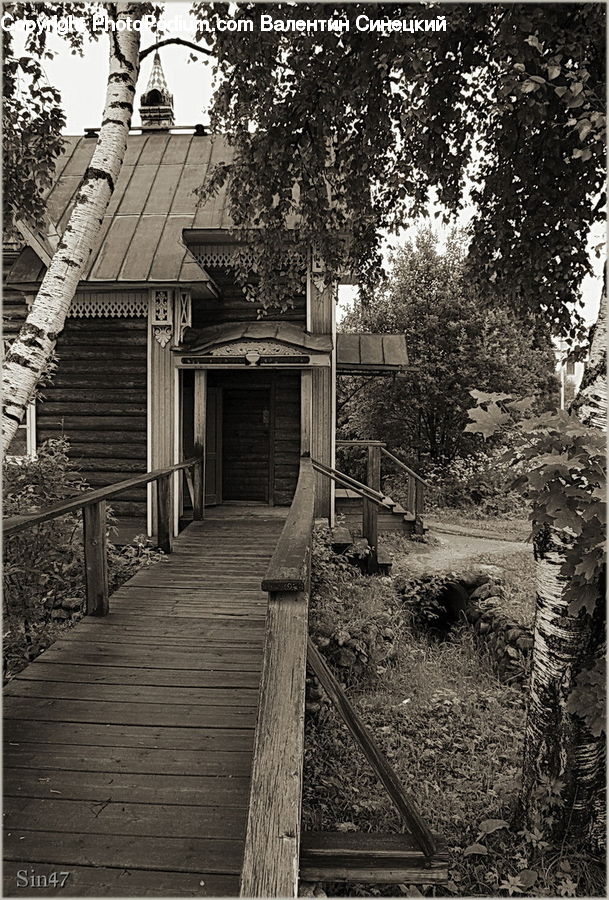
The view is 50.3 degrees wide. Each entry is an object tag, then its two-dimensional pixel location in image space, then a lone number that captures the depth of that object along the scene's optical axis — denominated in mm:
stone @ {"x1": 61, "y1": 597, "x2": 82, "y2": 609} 6367
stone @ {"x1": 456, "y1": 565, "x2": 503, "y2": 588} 8688
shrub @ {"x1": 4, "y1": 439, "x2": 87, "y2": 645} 5367
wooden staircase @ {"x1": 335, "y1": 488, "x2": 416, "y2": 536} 9656
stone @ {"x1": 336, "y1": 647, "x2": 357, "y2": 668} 5848
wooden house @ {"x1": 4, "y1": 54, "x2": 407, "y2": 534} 8391
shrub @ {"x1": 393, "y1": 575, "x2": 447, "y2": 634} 8148
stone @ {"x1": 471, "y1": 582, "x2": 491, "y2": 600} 8127
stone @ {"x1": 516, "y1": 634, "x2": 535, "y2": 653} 6480
